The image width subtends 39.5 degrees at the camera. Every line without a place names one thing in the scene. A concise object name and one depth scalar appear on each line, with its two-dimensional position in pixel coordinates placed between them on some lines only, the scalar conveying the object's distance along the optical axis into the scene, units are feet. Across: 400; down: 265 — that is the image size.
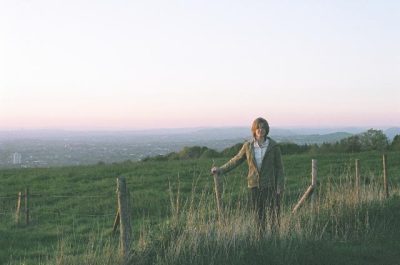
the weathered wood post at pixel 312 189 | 33.67
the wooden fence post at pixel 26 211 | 51.03
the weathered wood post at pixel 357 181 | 35.09
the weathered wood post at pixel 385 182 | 42.67
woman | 28.84
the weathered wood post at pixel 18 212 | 51.29
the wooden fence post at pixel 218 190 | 27.03
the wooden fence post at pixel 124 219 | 21.62
